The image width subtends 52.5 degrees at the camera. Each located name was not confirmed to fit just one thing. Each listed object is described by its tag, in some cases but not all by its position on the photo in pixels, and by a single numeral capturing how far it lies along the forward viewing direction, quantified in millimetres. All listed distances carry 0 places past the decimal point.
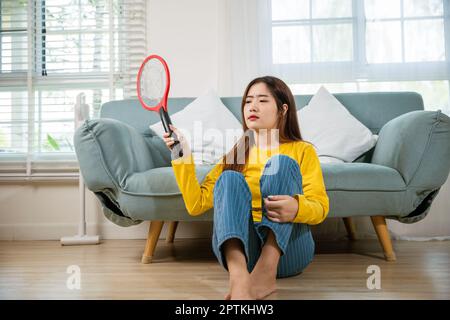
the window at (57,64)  2961
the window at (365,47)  2818
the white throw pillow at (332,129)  2281
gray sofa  1904
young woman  1275
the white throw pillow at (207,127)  2350
